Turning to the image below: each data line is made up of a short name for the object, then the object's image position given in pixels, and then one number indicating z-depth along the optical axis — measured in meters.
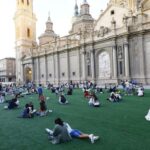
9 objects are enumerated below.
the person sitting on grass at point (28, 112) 9.30
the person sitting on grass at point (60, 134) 5.80
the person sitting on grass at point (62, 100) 13.32
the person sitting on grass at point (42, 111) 9.72
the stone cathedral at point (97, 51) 25.19
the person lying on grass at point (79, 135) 5.85
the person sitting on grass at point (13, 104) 12.21
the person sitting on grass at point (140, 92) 15.57
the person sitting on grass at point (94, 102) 11.56
